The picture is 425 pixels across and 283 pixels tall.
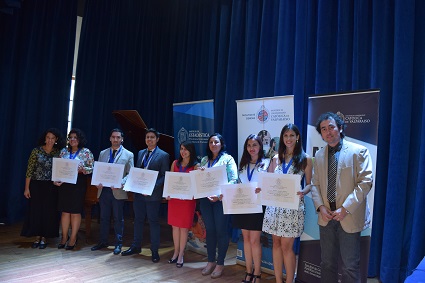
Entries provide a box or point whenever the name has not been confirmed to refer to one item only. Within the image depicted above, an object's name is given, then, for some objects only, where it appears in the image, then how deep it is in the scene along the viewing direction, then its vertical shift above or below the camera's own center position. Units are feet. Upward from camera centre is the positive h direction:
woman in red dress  12.05 -2.07
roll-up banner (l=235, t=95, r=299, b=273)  11.69 +1.31
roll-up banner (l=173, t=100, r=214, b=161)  13.97 +1.25
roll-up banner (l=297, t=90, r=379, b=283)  9.53 +0.89
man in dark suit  12.67 -1.79
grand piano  14.12 +0.50
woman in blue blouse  11.23 -2.13
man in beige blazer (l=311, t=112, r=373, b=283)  7.86 -0.79
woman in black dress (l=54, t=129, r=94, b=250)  13.44 -1.91
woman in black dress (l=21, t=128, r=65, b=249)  13.65 -2.14
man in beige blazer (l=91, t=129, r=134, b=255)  13.48 -1.95
